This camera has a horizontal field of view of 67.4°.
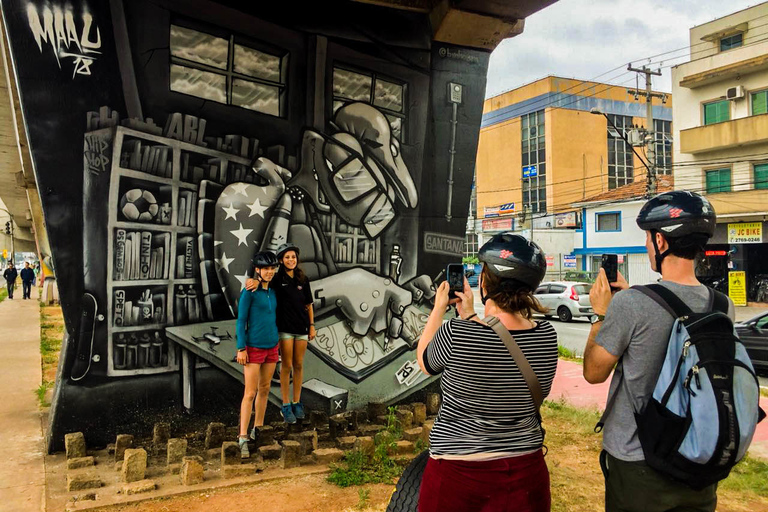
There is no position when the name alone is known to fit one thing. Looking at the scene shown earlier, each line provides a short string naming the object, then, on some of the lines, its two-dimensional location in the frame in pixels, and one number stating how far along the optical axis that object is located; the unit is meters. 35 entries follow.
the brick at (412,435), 5.48
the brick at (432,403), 6.72
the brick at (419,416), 6.35
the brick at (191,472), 4.41
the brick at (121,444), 4.85
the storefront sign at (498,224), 51.60
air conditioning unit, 26.89
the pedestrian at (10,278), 31.64
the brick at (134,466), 4.38
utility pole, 26.84
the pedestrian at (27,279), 30.31
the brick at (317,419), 5.90
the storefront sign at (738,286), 27.12
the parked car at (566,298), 20.61
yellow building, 53.66
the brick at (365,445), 5.05
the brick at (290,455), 4.87
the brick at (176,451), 4.70
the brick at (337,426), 5.66
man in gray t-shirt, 2.25
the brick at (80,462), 4.62
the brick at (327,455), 5.00
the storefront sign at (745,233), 26.70
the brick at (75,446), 4.82
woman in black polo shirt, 5.53
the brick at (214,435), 5.26
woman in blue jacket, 5.07
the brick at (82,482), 4.23
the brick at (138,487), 4.22
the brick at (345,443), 5.26
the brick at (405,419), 6.04
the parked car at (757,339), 10.73
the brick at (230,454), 4.73
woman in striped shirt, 2.25
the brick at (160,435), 5.13
